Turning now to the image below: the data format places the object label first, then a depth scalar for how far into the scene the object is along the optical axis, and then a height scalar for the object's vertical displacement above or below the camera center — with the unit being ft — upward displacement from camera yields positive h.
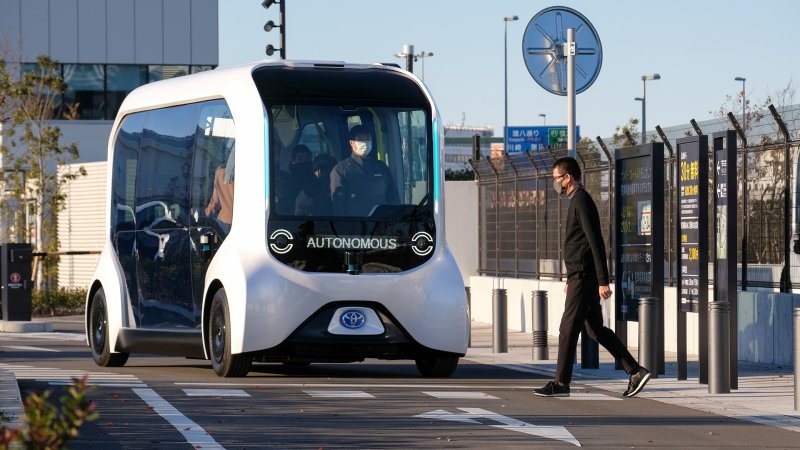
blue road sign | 212.43 +15.83
